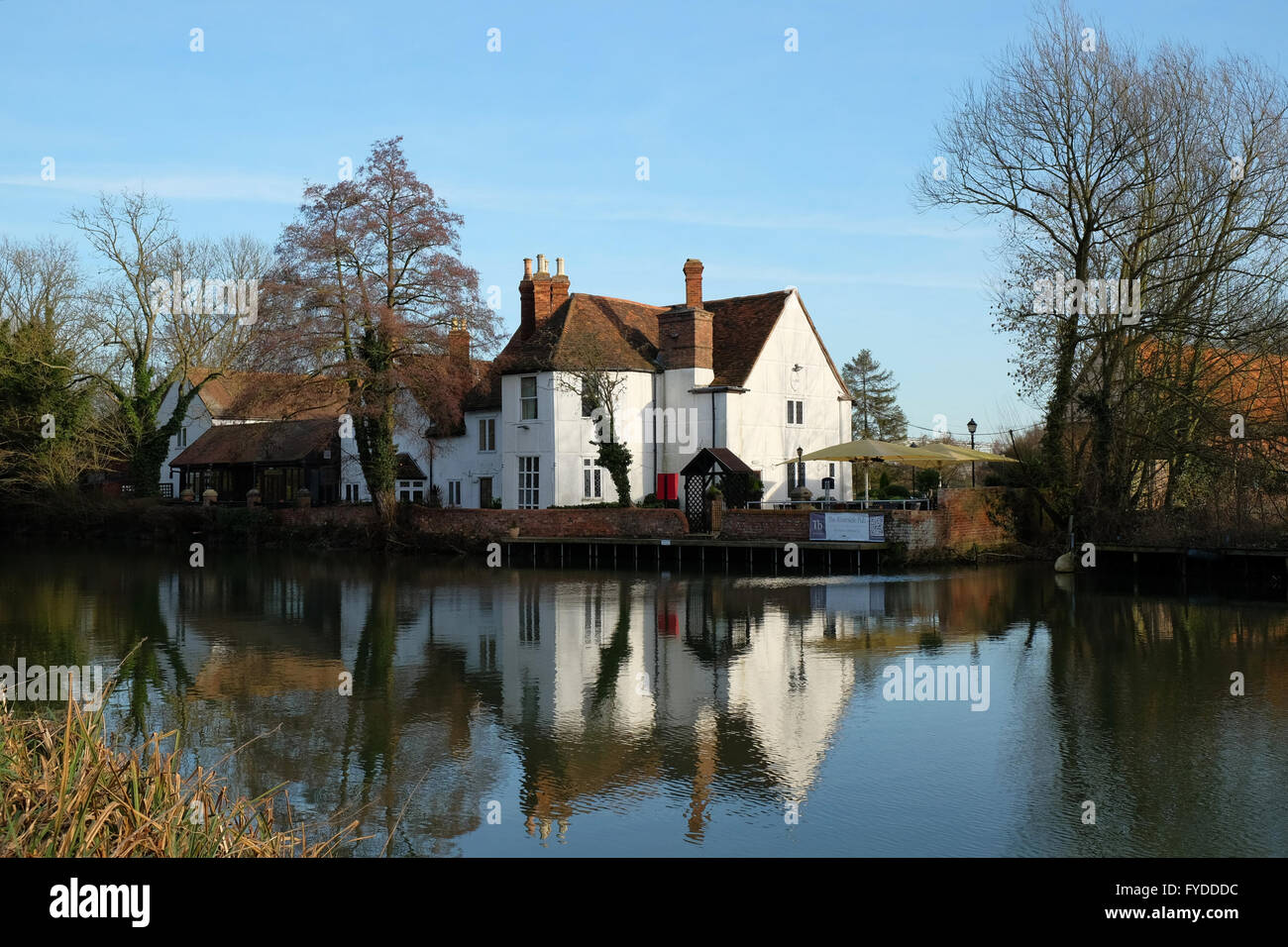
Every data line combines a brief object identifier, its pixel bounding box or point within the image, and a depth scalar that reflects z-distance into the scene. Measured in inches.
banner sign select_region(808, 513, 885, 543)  1228.5
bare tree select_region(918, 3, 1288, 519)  1114.1
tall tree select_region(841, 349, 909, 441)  2682.1
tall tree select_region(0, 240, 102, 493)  1658.5
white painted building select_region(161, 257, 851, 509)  1494.8
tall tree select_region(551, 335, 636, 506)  1453.0
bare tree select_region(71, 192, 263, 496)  1900.8
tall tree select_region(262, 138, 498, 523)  1400.1
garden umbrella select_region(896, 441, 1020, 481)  1295.5
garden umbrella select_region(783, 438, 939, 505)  1294.3
